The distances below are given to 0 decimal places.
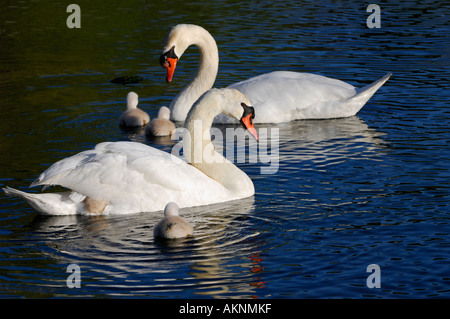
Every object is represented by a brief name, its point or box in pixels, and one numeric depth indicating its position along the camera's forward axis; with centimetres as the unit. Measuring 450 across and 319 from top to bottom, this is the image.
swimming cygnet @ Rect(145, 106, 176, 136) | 1334
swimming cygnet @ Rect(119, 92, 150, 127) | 1378
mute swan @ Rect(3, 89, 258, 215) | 934
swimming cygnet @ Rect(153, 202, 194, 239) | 844
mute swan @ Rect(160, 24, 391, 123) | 1418
